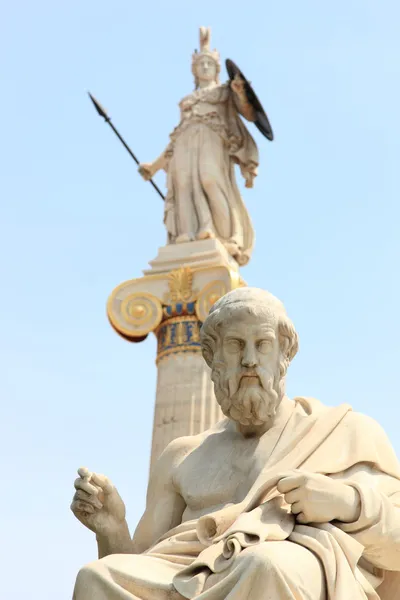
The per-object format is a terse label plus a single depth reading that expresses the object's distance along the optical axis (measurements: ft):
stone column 39.37
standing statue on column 45.27
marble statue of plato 12.25
